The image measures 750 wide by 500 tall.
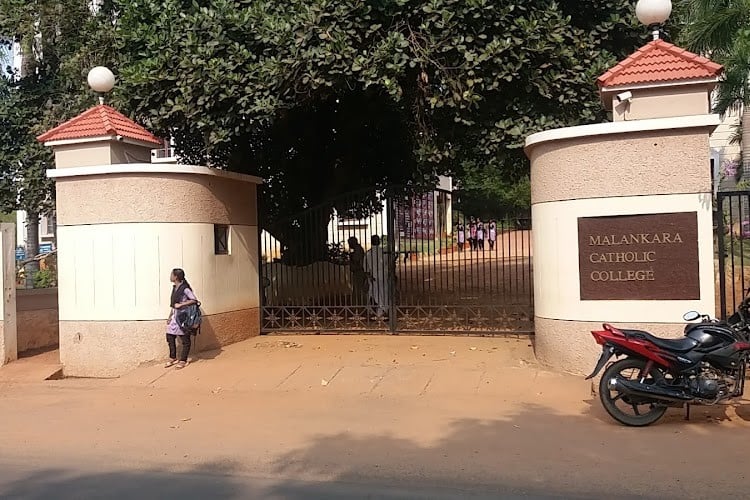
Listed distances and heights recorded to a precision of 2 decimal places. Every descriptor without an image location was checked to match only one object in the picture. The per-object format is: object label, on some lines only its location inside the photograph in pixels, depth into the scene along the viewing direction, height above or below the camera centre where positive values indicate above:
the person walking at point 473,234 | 10.36 +0.27
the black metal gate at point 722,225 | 7.46 +0.22
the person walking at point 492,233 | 10.03 +0.27
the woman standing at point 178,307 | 8.99 -0.60
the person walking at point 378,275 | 11.07 -0.33
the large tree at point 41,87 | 13.11 +3.46
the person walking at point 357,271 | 11.40 -0.26
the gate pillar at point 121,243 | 9.34 +0.24
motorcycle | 6.08 -1.07
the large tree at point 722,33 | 12.55 +3.96
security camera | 7.71 +1.66
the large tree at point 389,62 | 9.19 +2.58
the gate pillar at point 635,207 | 7.41 +0.44
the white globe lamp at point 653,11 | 7.81 +2.63
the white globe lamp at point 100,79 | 10.01 +2.59
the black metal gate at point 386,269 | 10.32 -0.22
